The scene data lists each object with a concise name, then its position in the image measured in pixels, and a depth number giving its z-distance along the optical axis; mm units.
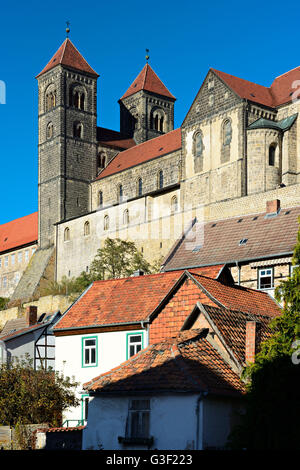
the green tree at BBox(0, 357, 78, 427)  28359
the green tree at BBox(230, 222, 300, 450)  18719
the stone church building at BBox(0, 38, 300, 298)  59594
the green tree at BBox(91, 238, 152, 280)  59906
